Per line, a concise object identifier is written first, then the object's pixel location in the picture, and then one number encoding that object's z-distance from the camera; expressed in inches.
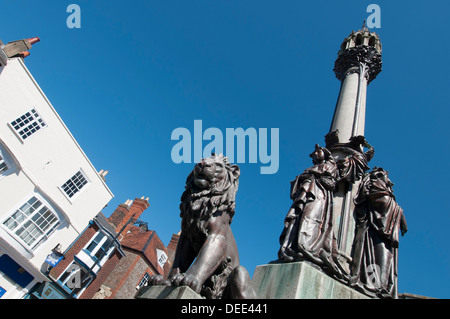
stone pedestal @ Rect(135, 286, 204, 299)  104.3
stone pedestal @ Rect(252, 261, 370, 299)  142.1
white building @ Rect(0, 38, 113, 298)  672.4
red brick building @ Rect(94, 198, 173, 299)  1031.1
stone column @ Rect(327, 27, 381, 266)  215.9
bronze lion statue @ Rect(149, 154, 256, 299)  116.6
